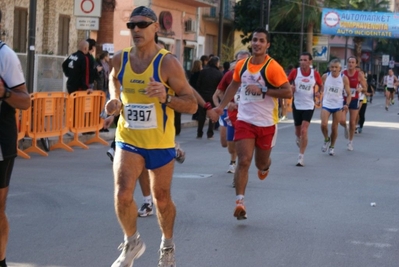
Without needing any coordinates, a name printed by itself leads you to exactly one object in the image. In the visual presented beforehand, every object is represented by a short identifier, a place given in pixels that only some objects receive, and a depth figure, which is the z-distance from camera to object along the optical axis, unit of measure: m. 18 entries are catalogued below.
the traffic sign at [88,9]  18.08
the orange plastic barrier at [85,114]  16.38
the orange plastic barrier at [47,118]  14.94
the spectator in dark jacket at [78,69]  17.36
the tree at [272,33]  49.88
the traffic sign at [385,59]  81.62
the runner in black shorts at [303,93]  14.79
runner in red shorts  9.27
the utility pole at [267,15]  39.78
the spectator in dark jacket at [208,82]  20.44
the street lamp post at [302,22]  48.26
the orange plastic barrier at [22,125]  14.48
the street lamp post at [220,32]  33.44
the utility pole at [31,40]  16.27
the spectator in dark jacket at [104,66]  21.80
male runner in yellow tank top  6.32
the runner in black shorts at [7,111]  5.66
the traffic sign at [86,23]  18.14
